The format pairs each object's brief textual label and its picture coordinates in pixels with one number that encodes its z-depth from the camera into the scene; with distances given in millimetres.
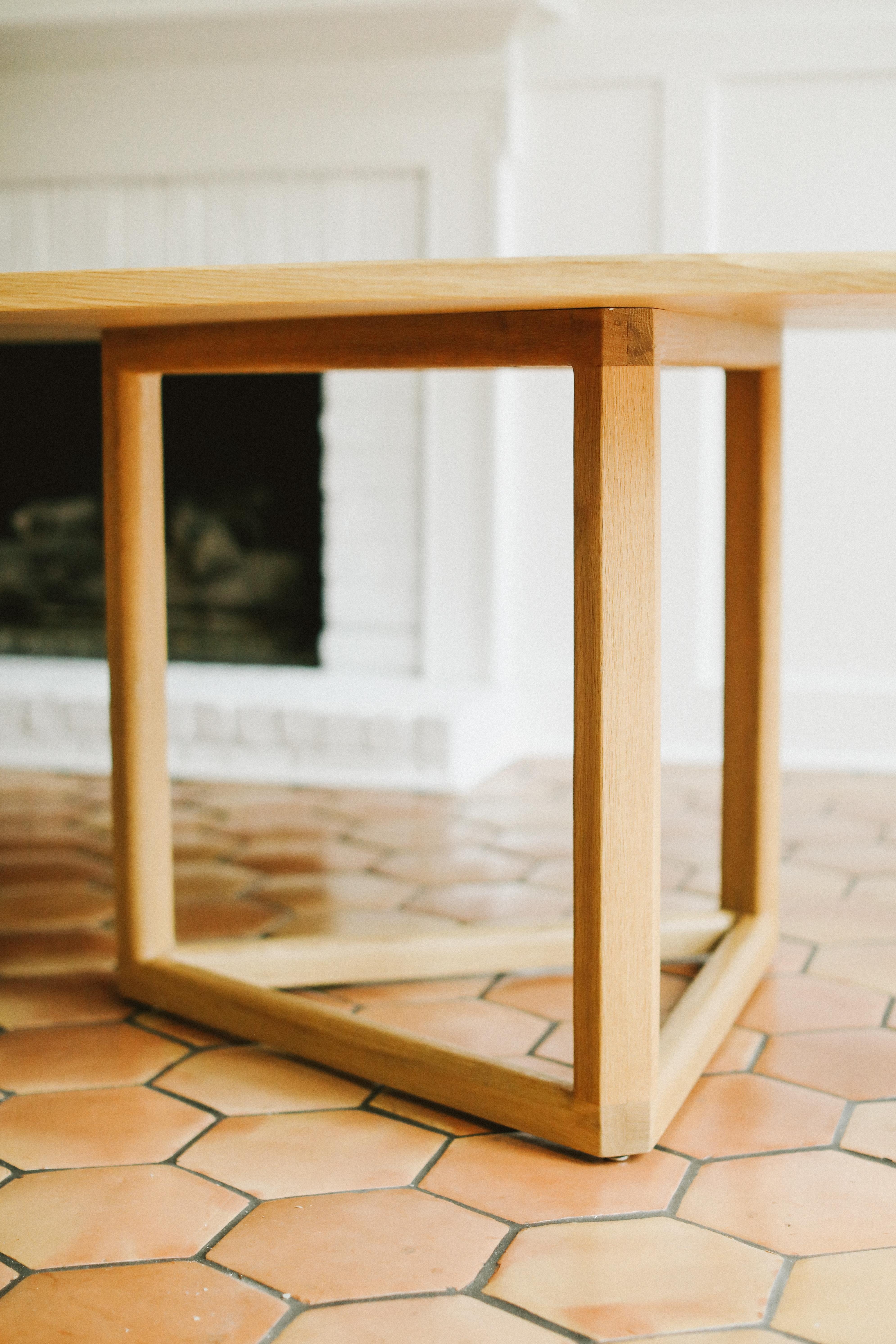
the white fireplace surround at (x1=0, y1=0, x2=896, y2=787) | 2580
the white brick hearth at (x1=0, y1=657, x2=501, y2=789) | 2492
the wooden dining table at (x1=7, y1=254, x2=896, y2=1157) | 869
